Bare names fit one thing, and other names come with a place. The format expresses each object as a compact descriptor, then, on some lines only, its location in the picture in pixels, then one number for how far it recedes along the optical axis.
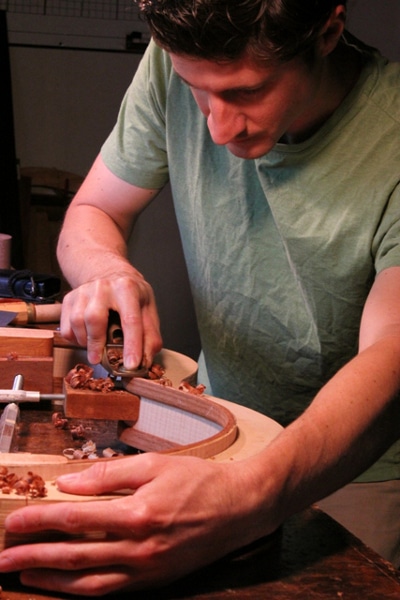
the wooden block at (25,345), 1.91
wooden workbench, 1.20
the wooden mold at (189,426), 1.39
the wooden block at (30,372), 1.87
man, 1.16
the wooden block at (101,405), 1.66
